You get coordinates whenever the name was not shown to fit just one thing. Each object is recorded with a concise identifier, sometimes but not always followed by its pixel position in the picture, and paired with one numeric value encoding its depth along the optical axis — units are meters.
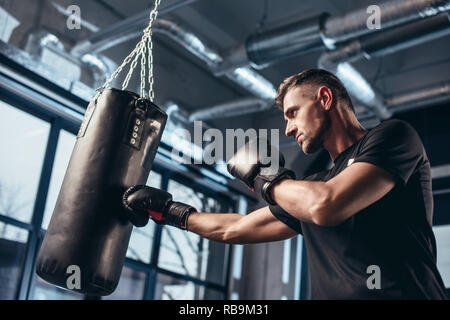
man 1.55
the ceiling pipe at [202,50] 4.52
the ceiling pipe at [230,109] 5.43
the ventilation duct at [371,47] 4.00
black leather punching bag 2.04
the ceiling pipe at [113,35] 4.36
